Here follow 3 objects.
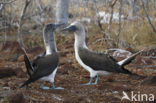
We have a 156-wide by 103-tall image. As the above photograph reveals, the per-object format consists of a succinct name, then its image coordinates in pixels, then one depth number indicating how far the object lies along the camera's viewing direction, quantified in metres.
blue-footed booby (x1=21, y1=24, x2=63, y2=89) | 8.74
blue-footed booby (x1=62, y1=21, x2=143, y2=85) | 10.05
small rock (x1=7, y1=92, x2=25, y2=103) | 7.00
